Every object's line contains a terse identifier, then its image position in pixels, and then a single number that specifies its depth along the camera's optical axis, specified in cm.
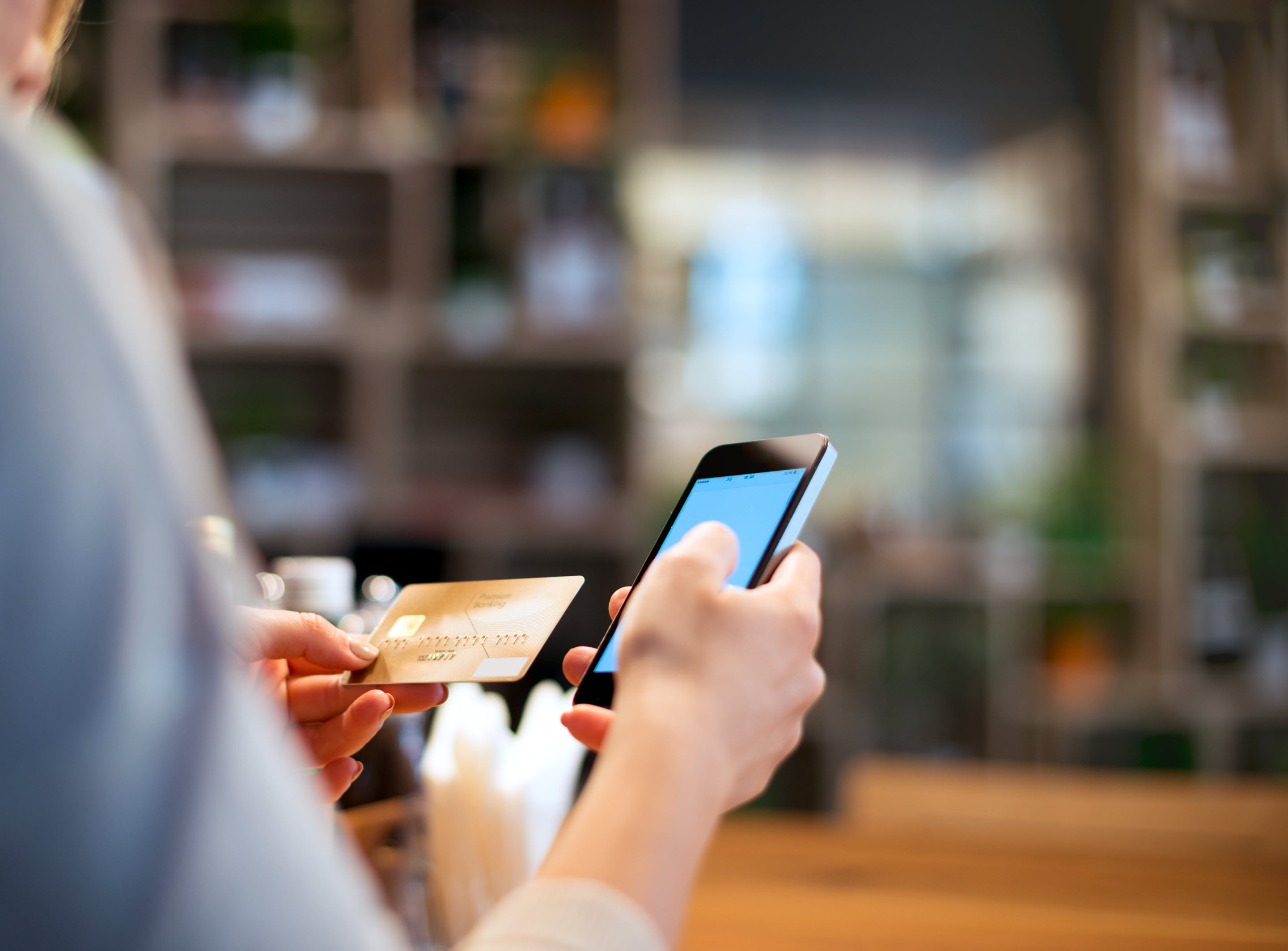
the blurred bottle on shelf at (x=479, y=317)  291
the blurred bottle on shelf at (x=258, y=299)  285
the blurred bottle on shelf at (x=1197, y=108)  339
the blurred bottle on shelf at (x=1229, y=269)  333
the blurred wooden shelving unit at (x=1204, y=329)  328
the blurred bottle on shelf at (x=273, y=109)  287
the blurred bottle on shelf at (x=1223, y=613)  328
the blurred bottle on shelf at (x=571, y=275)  294
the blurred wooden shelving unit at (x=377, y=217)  287
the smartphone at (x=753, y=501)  50
